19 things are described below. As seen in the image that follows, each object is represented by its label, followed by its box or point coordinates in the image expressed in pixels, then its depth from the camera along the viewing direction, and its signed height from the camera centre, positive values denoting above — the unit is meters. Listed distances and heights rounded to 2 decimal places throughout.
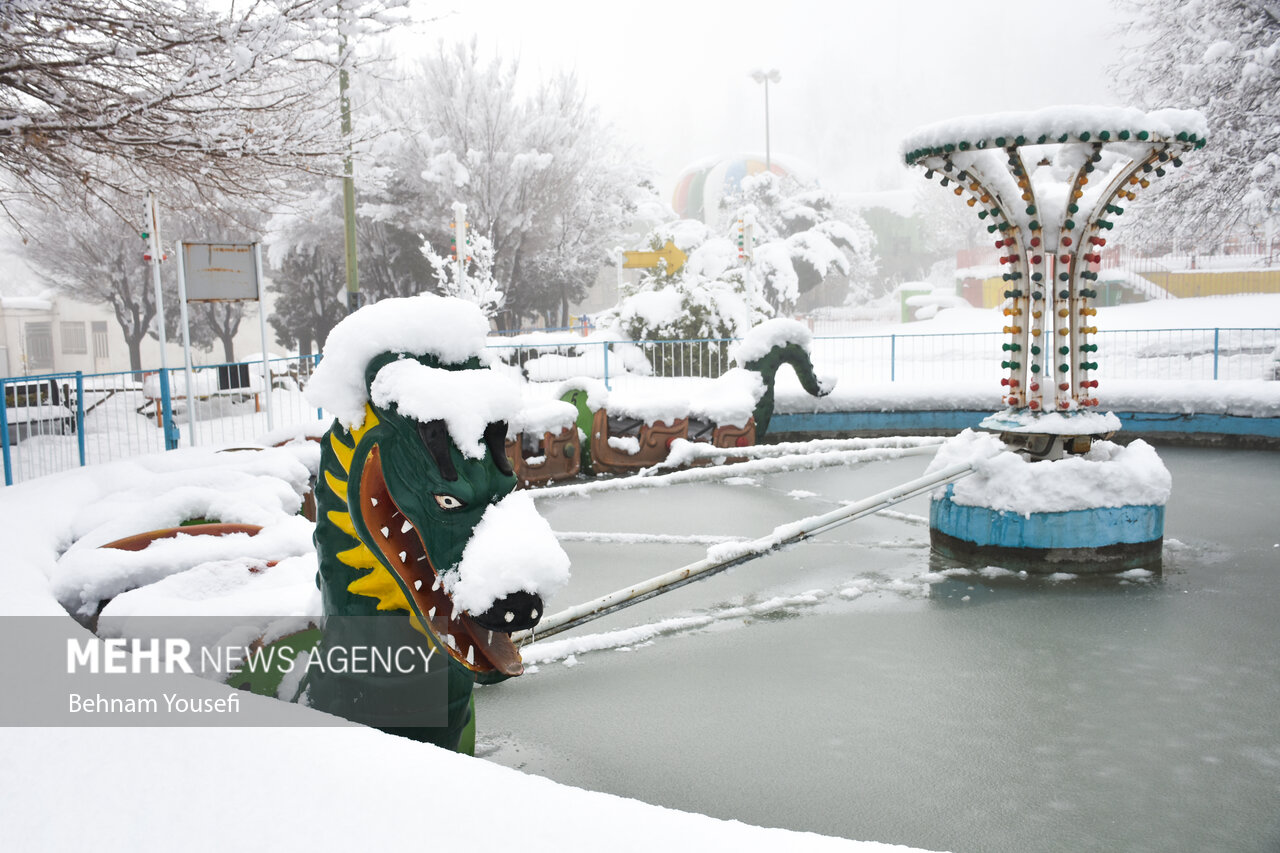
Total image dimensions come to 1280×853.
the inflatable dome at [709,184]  54.06 +9.87
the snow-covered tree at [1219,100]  19.06 +4.96
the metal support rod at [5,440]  6.97 -0.61
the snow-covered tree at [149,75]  5.85 +1.93
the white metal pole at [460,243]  15.32 +1.77
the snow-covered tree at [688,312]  19.20 +0.66
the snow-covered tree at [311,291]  30.80 +2.11
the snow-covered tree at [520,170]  28.41 +5.59
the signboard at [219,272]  9.12 +0.83
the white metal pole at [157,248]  8.81 +1.08
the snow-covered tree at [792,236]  33.91 +4.48
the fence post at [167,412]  8.80 -0.54
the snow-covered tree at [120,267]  29.53 +3.03
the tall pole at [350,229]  13.92 +2.02
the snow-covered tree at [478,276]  23.56 +2.00
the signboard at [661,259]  22.11 +2.05
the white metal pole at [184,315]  8.79 +0.40
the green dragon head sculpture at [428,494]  2.01 -0.34
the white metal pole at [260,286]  9.30 +0.69
